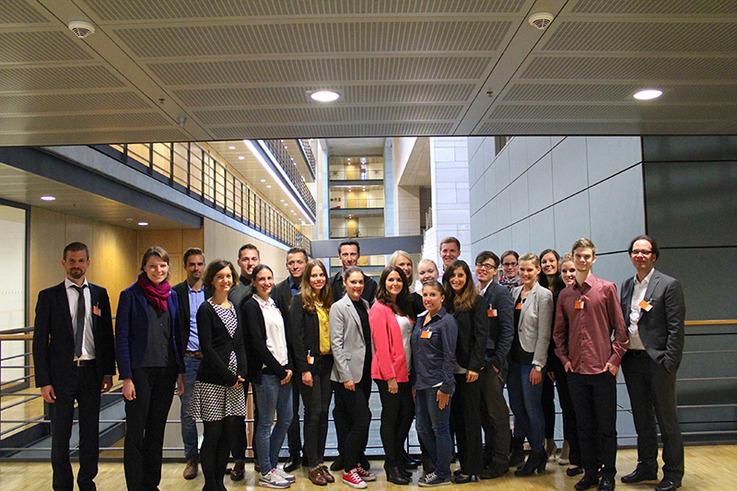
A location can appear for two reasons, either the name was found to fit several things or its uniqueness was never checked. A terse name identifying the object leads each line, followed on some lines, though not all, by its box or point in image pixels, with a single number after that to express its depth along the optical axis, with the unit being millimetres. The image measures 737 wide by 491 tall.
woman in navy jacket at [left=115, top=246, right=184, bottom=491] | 3623
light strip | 16025
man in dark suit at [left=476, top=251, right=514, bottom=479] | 4188
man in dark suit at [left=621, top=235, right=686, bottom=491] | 3811
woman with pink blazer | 4078
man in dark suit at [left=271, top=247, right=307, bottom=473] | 4453
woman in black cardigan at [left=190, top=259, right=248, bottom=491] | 3684
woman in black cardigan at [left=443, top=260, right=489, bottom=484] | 4078
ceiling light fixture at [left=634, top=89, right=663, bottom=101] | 3719
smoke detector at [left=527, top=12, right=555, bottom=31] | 2615
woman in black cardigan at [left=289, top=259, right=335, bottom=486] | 4141
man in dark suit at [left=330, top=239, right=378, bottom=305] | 4719
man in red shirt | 3896
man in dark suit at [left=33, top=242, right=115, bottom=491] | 3697
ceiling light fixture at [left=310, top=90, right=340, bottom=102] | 3633
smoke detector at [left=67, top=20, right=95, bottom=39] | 2615
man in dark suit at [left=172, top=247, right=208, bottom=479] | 4316
